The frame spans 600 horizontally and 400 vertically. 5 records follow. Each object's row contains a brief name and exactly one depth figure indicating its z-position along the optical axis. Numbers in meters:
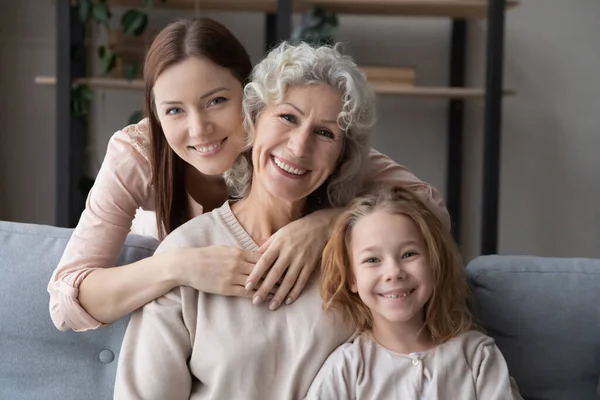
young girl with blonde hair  1.34
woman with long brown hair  1.41
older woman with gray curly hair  1.37
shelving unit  2.88
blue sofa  1.48
